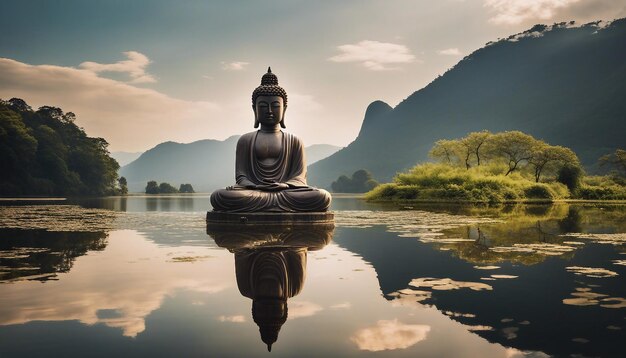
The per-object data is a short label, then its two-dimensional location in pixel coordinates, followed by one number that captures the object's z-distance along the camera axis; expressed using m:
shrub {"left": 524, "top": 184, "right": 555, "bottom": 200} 27.14
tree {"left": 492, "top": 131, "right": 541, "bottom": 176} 31.53
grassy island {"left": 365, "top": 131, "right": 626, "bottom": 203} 26.44
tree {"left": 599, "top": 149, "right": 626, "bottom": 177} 36.00
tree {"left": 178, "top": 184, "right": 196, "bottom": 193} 71.31
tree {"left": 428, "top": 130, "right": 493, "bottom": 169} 33.38
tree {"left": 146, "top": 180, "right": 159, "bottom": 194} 67.28
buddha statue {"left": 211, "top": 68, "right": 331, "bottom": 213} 11.46
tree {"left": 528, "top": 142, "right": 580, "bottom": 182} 31.00
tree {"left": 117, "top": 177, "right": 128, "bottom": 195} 55.59
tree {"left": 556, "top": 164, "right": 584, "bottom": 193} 30.67
